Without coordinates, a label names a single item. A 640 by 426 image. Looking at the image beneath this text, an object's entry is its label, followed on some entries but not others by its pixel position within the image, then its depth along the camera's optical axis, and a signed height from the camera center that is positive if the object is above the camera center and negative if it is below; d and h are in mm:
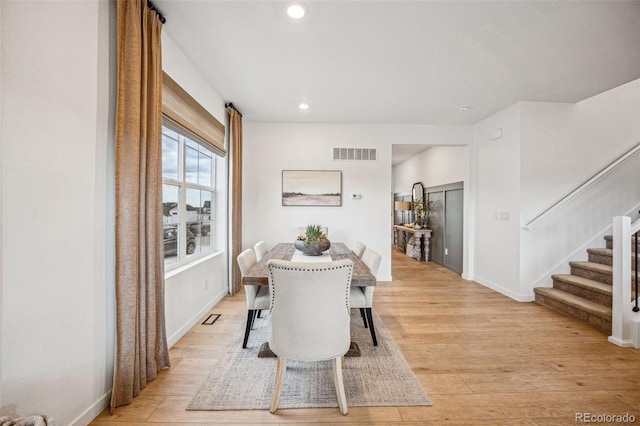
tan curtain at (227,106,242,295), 3979 +233
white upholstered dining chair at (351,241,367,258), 3220 -439
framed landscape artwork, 4734 +411
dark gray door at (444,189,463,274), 5367 -350
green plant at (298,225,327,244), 2865 -247
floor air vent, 3007 -1195
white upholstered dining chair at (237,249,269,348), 2373 -735
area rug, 1795 -1215
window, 2820 +160
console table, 6574 -754
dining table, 2062 -476
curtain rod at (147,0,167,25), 1974 +1469
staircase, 2936 -945
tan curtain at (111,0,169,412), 1687 +60
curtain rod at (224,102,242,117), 3881 +1495
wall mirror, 7119 +530
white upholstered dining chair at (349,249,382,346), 2441 -747
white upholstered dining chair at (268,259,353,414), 1574 -559
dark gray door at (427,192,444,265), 6125 -302
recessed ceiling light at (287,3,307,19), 1968 +1457
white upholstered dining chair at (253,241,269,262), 3001 -438
